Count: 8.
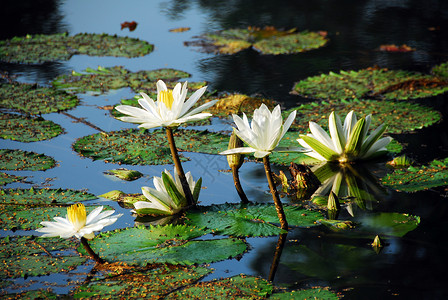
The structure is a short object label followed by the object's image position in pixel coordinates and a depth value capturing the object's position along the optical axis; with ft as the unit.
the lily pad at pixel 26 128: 23.97
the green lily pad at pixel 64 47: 37.91
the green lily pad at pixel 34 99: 27.66
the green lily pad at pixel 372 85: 27.73
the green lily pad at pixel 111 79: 30.88
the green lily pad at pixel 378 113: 23.89
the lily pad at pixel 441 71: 30.18
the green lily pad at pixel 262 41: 38.14
